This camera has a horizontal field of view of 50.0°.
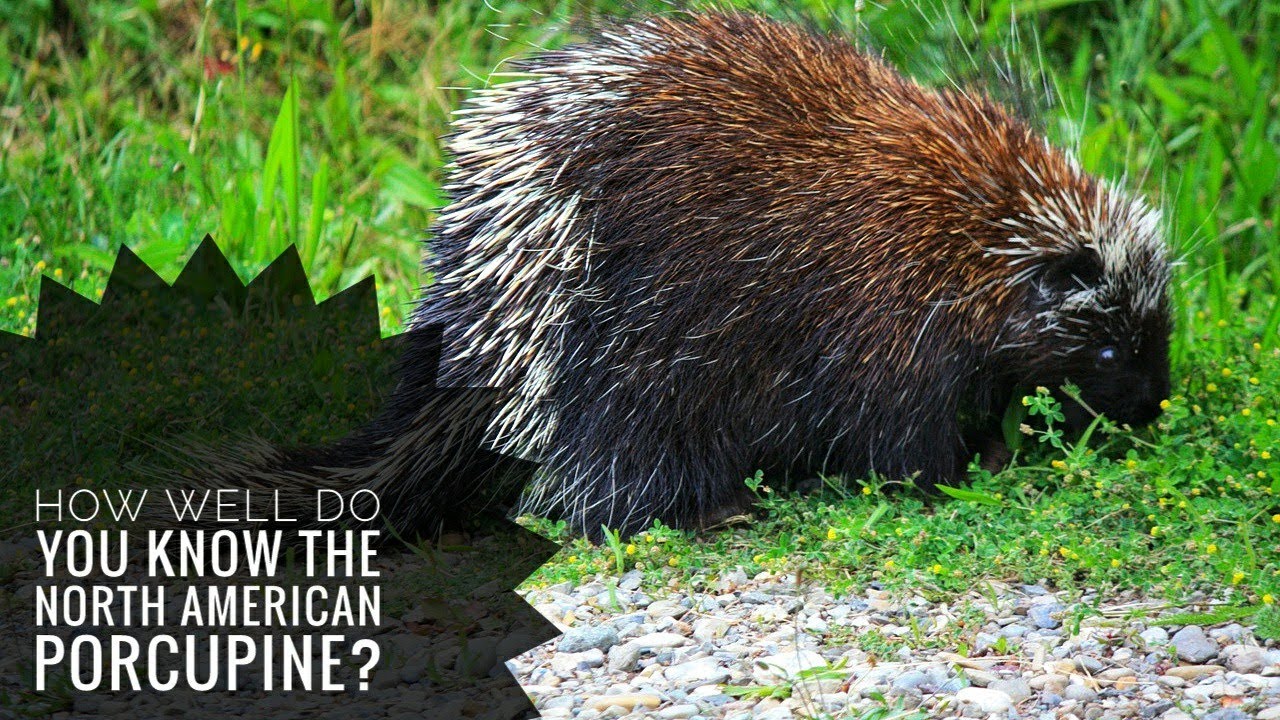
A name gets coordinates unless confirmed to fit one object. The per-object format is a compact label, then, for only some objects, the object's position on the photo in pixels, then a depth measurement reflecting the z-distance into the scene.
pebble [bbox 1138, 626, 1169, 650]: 3.04
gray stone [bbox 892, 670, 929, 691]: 2.89
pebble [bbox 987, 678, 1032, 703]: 2.84
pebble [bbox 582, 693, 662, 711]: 2.85
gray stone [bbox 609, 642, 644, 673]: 3.08
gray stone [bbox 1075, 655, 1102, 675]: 2.95
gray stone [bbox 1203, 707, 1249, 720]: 2.66
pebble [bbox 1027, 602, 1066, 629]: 3.18
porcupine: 3.68
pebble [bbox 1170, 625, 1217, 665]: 2.97
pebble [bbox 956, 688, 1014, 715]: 2.77
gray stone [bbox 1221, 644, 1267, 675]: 2.90
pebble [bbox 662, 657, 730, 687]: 2.97
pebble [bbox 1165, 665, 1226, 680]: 2.89
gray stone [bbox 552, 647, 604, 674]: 3.10
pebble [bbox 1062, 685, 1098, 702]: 2.81
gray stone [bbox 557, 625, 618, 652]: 3.19
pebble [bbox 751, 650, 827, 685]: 2.96
